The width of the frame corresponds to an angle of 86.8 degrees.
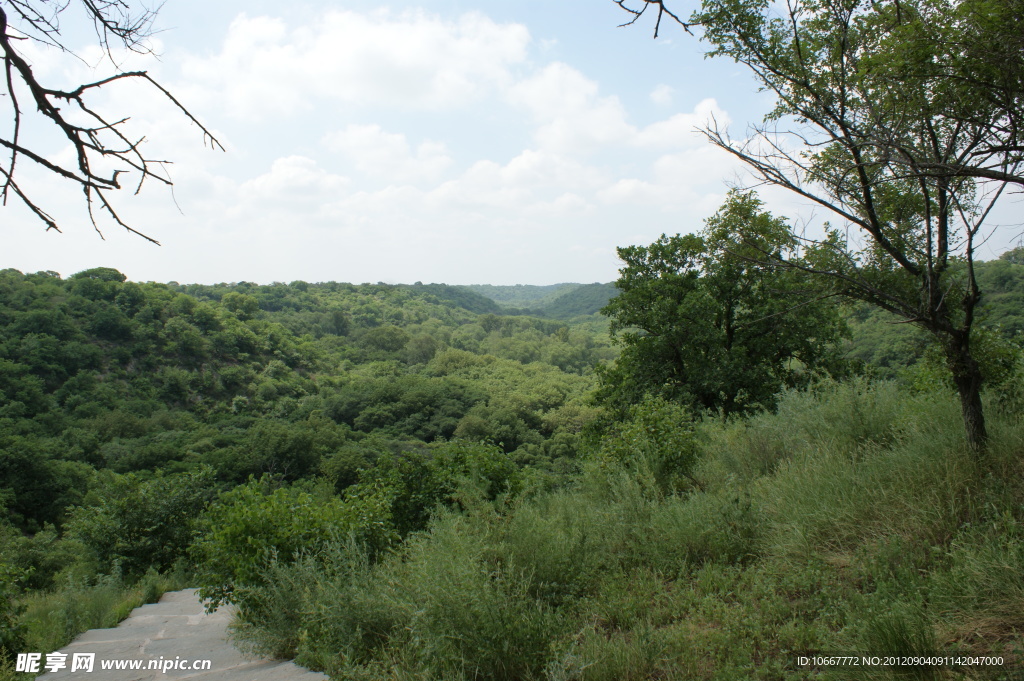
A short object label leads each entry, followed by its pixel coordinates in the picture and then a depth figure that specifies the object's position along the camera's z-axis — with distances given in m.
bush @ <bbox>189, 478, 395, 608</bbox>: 5.22
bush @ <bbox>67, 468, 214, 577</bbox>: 13.16
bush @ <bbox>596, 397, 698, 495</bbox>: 6.46
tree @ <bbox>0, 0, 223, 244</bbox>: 1.88
